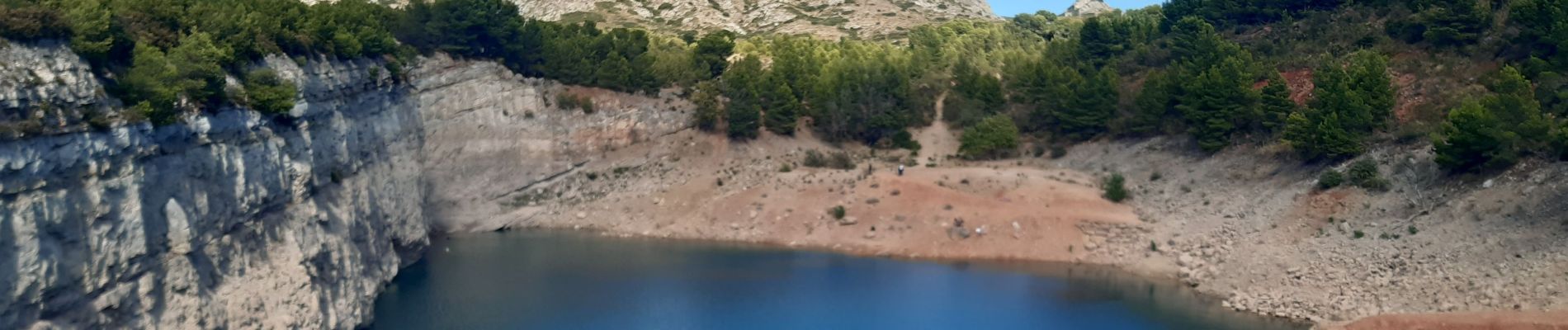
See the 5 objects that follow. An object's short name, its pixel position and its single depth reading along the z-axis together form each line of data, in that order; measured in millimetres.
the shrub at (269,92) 34844
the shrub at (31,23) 26234
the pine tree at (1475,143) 44219
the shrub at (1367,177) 48625
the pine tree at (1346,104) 52344
